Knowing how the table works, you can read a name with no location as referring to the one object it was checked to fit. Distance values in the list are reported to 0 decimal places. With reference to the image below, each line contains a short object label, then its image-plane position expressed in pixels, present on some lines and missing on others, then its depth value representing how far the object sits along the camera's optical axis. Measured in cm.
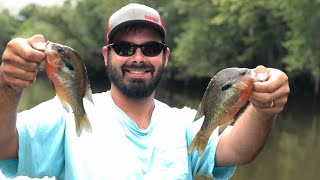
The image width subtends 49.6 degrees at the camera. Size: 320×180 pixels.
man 169
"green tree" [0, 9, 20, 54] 4021
